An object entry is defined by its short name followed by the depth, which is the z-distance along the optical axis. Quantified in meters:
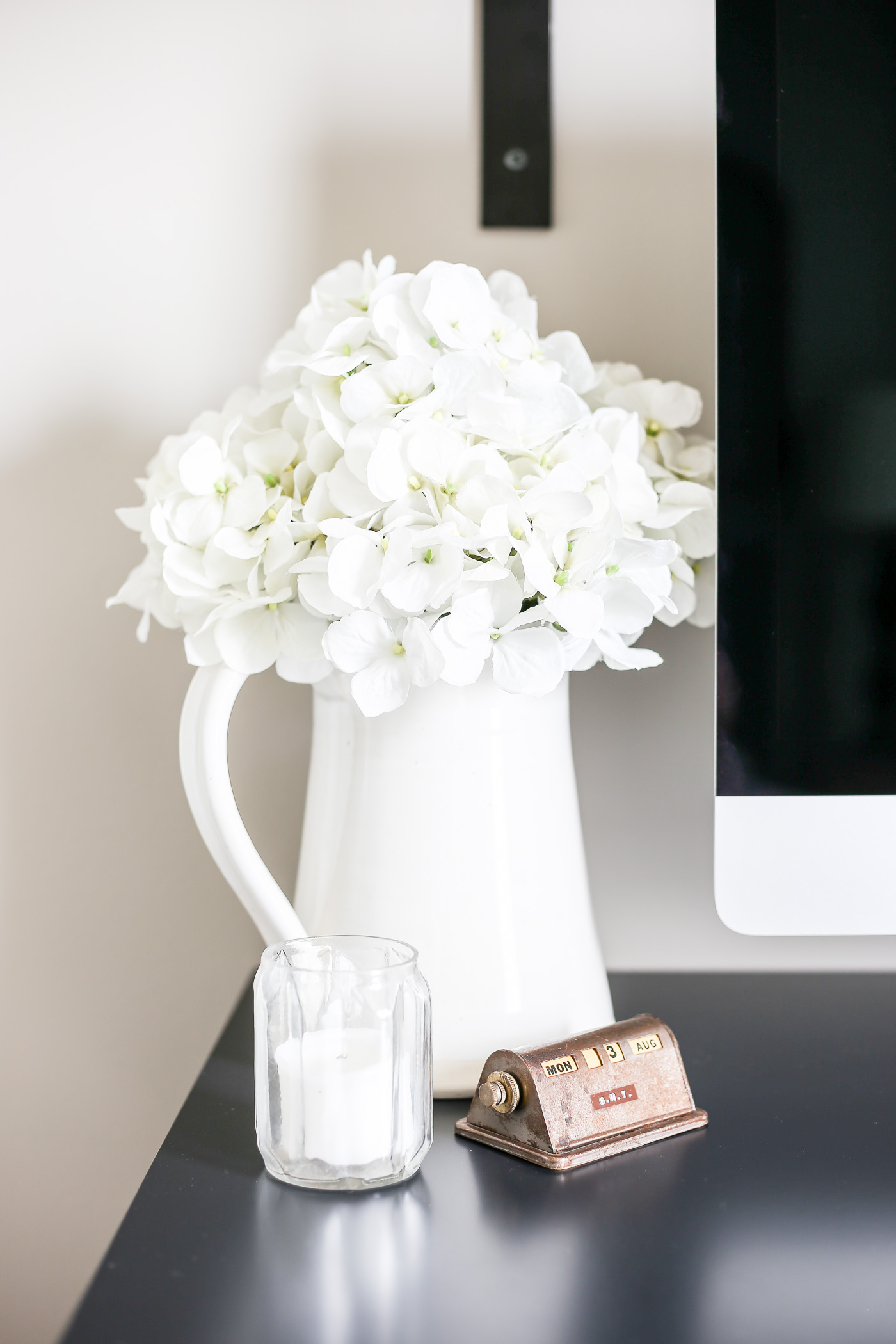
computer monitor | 1.26
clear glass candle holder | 1.17
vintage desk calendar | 1.19
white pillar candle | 1.17
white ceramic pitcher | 1.24
